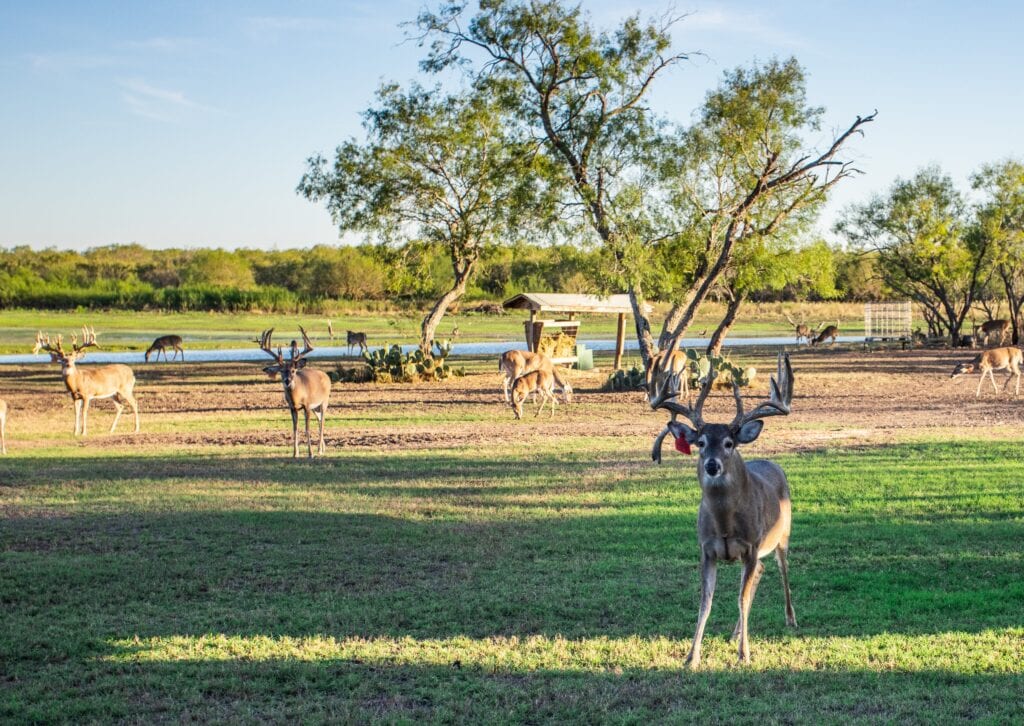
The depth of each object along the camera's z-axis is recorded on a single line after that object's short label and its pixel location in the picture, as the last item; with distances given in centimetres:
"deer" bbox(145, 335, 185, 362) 4862
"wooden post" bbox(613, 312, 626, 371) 3838
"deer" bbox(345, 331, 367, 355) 5141
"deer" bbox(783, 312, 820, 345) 5800
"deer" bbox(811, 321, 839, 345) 5589
